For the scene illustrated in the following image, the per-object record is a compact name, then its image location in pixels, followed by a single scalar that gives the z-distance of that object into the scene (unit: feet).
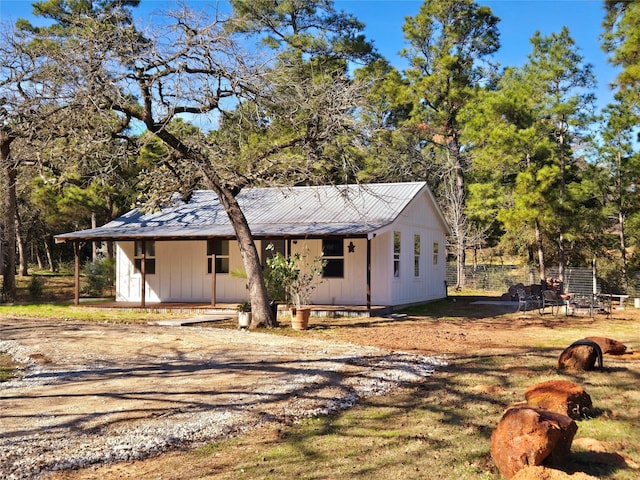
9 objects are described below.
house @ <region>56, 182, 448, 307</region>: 59.11
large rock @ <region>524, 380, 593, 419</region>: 20.13
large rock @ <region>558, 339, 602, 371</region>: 28.02
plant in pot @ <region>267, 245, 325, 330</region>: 45.37
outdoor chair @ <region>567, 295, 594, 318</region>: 54.50
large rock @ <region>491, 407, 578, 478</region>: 14.88
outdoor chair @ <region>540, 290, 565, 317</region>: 56.29
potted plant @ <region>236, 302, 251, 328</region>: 46.85
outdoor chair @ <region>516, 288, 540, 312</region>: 58.16
